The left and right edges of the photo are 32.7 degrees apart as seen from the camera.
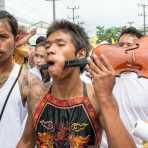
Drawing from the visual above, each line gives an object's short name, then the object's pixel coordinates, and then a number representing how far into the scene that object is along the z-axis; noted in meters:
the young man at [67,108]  1.26
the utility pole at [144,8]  31.39
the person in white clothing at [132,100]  1.96
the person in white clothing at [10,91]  1.68
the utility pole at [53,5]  22.14
